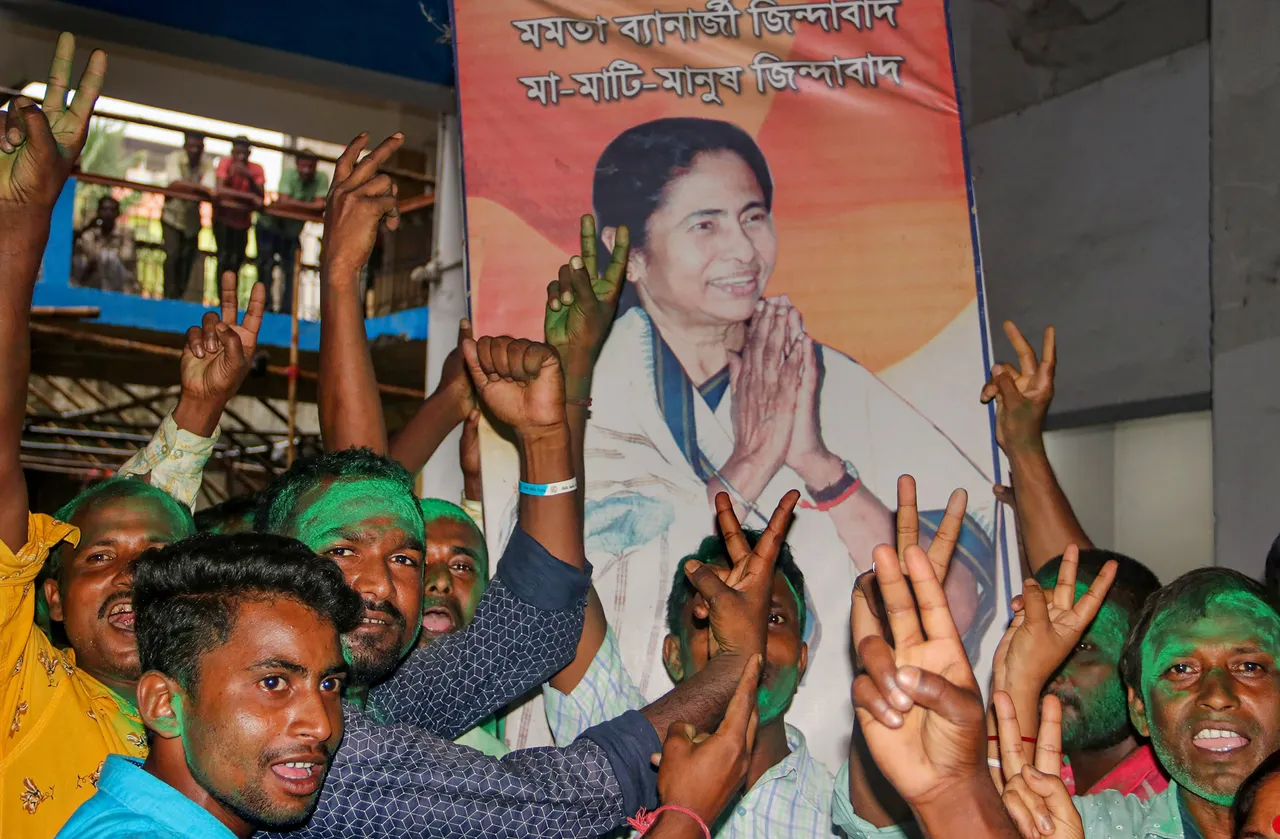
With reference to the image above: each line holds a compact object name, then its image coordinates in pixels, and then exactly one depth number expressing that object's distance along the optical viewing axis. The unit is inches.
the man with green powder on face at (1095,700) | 110.8
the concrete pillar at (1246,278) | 165.5
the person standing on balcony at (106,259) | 482.9
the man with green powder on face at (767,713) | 101.6
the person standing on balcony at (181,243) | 484.4
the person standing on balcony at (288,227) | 446.3
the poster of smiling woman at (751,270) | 120.0
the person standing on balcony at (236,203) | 406.9
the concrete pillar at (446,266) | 211.8
